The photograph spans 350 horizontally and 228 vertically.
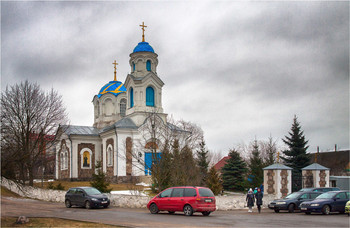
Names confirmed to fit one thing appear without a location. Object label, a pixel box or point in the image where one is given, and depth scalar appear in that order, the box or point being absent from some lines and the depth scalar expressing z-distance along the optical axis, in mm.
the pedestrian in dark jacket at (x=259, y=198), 22008
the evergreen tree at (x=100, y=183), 27828
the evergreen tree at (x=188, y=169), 27534
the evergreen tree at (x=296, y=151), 34875
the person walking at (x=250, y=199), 21703
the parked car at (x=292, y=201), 21875
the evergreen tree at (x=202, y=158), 40144
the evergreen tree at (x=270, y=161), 38022
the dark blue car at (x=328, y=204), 20078
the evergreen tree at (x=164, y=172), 27281
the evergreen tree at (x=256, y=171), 34312
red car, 18375
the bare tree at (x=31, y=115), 35312
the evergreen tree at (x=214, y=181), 29453
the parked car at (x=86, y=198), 23078
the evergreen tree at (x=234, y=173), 39156
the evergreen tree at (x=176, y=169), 26584
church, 41906
